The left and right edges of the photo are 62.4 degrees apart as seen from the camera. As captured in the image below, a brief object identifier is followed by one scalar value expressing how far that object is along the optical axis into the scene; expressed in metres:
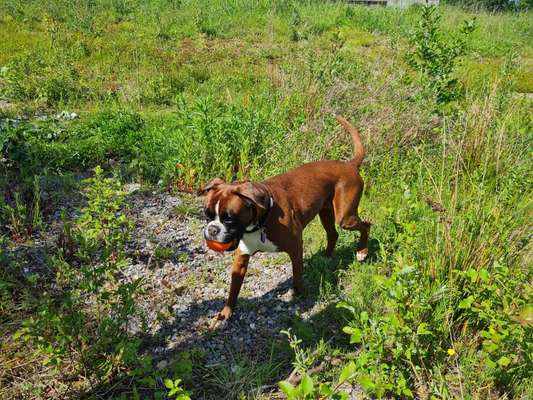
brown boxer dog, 2.92
